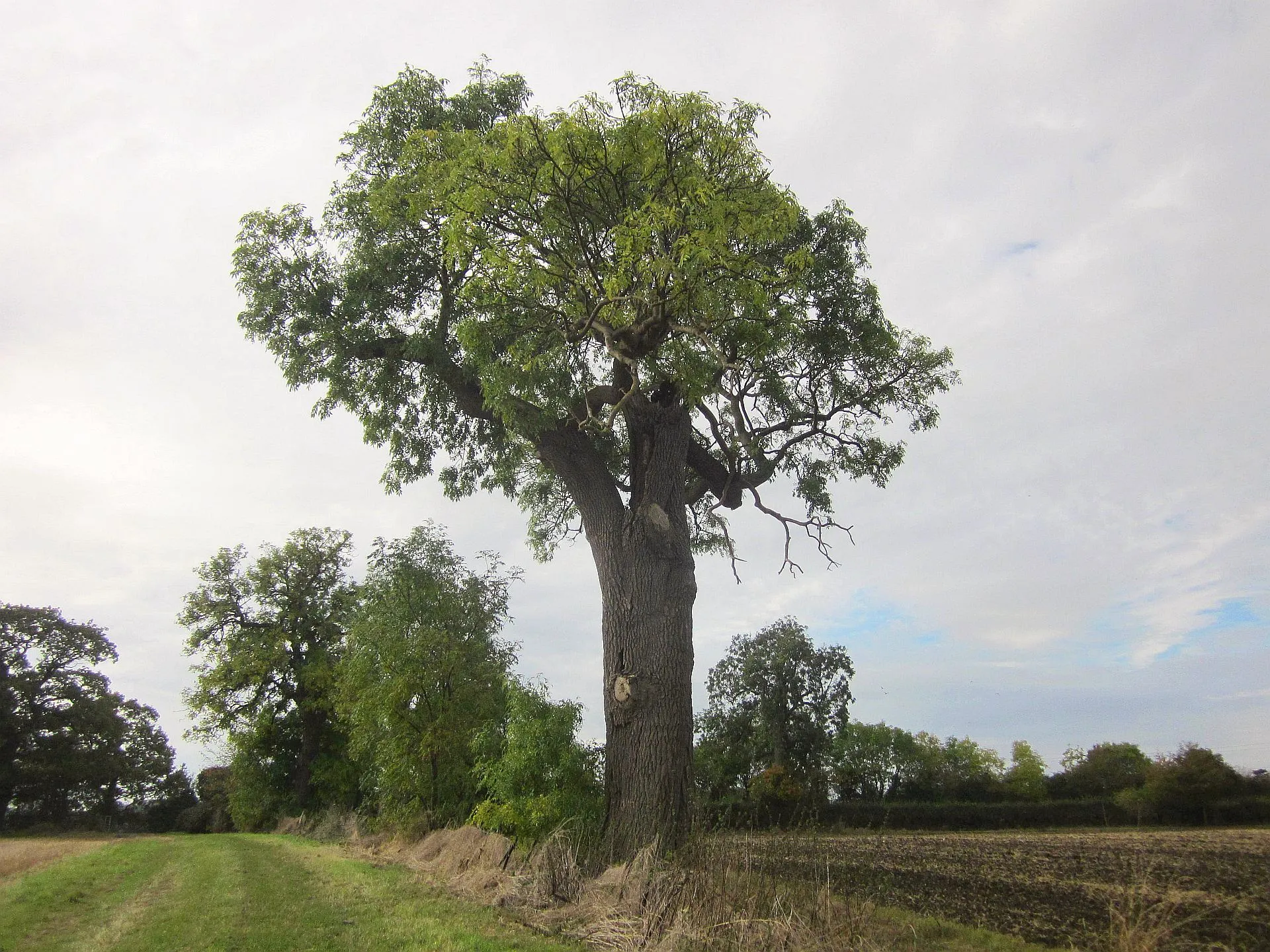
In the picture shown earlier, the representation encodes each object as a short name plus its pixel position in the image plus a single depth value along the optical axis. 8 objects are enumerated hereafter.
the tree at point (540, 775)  10.20
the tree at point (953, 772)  38.19
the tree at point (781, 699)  36.84
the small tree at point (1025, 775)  39.38
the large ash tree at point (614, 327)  9.09
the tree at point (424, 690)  15.60
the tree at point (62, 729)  31.22
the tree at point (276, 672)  29.16
